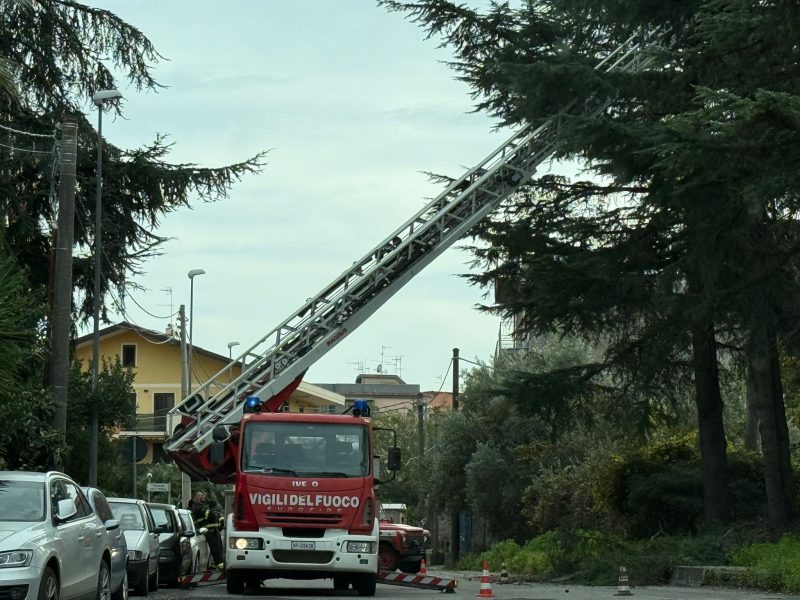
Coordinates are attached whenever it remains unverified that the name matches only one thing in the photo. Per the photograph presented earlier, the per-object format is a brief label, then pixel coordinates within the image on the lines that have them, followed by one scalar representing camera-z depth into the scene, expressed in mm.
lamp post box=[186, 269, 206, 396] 48375
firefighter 32156
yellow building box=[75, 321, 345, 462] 76375
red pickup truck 33688
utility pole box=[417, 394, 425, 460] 62250
